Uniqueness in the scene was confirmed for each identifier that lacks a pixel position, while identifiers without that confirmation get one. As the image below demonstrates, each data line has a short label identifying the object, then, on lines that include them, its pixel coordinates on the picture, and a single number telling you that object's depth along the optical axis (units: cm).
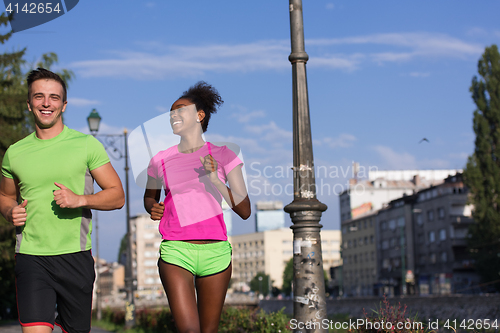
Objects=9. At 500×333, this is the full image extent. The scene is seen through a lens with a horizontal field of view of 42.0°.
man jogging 378
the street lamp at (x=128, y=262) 2272
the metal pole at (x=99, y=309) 4119
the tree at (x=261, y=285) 15175
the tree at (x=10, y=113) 2162
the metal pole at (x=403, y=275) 8235
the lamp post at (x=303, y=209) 684
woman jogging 422
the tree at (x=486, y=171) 5550
